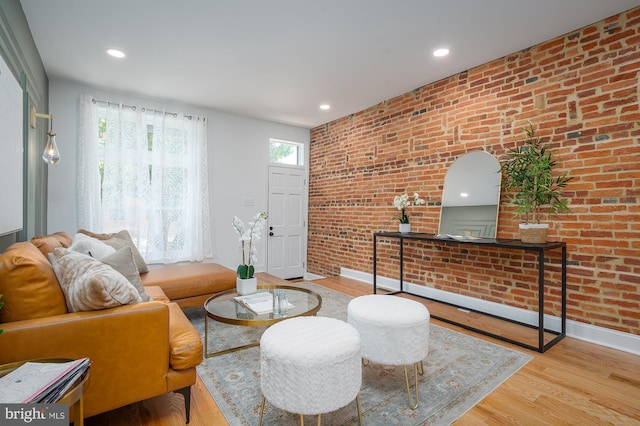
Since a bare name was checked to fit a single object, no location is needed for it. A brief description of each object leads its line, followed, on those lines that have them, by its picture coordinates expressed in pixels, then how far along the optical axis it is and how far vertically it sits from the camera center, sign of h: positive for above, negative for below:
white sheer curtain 3.96 +0.44
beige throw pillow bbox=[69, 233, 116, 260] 2.41 -0.29
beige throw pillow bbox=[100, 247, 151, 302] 2.15 -0.37
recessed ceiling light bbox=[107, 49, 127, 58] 3.13 +1.60
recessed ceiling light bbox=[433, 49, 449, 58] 3.07 +1.60
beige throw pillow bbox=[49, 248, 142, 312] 1.48 -0.36
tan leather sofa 1.36 -0.59
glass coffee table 2.08 -0.73
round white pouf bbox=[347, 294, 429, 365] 1.81 -0.72
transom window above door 5.64 +1.11
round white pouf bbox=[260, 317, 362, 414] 1.40 -0.73
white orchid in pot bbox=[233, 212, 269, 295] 2.61 -0.49
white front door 5.52 -0.19
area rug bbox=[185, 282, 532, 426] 1.71 -1.12
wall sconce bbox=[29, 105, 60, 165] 2.43 +0.46
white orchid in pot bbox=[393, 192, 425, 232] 3.97 +0.09
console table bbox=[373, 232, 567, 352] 2.51 -0.53
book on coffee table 2.28 -0.71
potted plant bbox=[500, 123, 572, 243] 2.76 +0.26
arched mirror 3.31 +0.18
